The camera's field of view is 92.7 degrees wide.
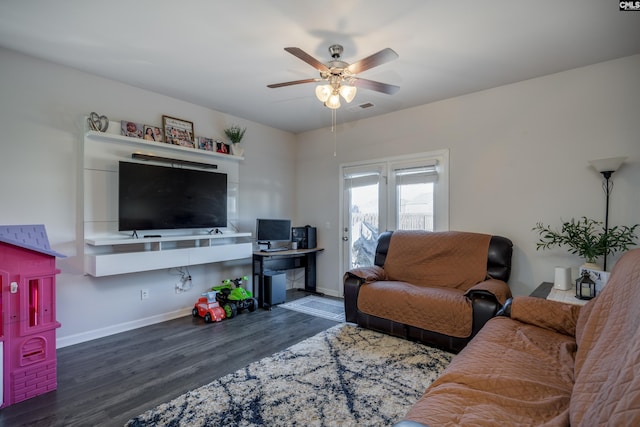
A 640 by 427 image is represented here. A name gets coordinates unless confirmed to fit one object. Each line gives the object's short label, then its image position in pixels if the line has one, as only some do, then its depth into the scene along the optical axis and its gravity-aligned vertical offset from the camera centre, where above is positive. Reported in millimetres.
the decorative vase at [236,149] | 4277 +919
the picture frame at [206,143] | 3961 +937
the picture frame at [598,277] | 2271 -469
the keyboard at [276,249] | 4488 -533
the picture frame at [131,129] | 3285 +938
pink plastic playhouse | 2072 -724
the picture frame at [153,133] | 3473 +937
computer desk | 4180 -733
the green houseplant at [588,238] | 2568 -202
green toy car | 3744 -1072
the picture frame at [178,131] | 3662 +1025
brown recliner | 2629 -733
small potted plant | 4258 +1072
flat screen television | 3232 +195
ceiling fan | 2223 +1091
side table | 2256 -636
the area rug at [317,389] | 1864 -1238
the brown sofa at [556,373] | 905 -746
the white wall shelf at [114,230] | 3039 -165
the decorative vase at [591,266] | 2453 -416
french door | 3867 +210
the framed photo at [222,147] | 4137 +918
